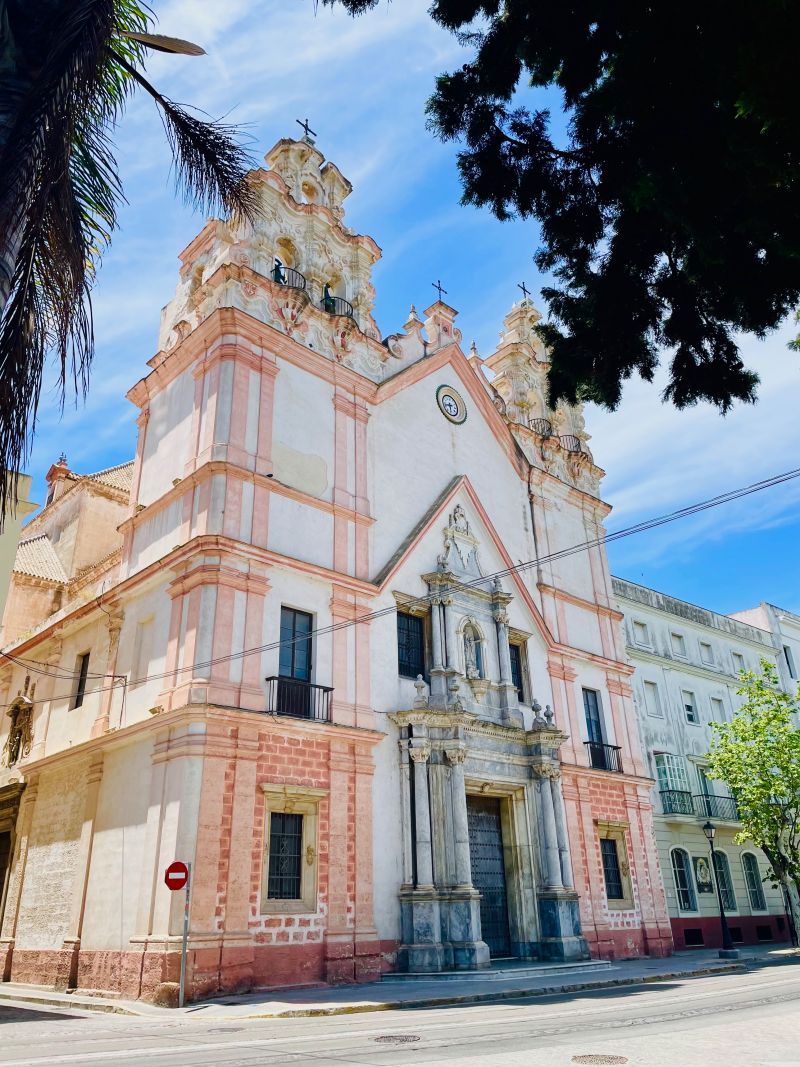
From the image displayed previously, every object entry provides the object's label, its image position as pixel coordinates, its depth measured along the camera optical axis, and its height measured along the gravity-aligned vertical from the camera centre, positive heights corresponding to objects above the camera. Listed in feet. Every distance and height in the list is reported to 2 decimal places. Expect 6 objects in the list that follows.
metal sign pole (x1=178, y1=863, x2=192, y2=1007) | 44.01 -0.68
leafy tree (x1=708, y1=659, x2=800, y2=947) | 89.30 +14.86
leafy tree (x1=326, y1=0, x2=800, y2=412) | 19.19 +18.94
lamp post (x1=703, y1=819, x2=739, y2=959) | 73.88 -1.90
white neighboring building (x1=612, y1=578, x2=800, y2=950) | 98.12 +18.85
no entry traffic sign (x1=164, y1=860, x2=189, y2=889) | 45.93 +3.31
